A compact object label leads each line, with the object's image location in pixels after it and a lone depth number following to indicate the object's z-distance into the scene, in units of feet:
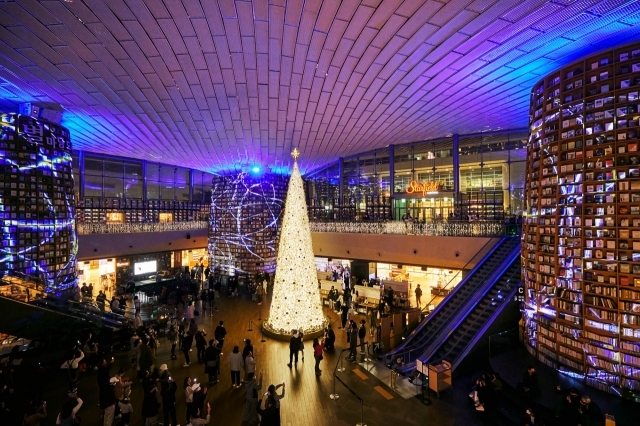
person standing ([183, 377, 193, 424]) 18.34
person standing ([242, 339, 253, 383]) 23.80
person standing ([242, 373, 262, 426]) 19.36
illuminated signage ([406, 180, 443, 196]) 56.34
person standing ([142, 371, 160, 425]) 17.89
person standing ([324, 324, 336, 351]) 31.40
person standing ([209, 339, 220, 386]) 23.98
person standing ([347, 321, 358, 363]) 29.66
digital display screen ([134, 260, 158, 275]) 66.33
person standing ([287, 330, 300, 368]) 27.76
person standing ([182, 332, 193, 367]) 27.71
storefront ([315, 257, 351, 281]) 61.10
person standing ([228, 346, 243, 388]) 23.82
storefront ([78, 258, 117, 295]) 60.18
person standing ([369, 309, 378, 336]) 36.55
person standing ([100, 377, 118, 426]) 18.26
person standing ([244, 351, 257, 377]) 23.50
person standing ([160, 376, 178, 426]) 18.51
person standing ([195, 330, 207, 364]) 28.09
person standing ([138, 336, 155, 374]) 24.20
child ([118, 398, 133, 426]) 18.44
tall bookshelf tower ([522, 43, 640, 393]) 22.25
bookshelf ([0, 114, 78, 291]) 34.50
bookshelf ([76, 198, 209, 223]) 64.13
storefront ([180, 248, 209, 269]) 78.95
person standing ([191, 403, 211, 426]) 16.38
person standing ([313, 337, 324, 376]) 26.55
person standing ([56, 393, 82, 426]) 16.29
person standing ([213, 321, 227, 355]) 29.49
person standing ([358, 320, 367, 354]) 30.96
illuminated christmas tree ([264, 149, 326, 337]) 34.58
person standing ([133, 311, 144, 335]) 33.51
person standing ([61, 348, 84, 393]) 23.86
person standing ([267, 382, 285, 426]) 17.33
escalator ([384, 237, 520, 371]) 30.76
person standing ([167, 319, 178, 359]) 29.82
